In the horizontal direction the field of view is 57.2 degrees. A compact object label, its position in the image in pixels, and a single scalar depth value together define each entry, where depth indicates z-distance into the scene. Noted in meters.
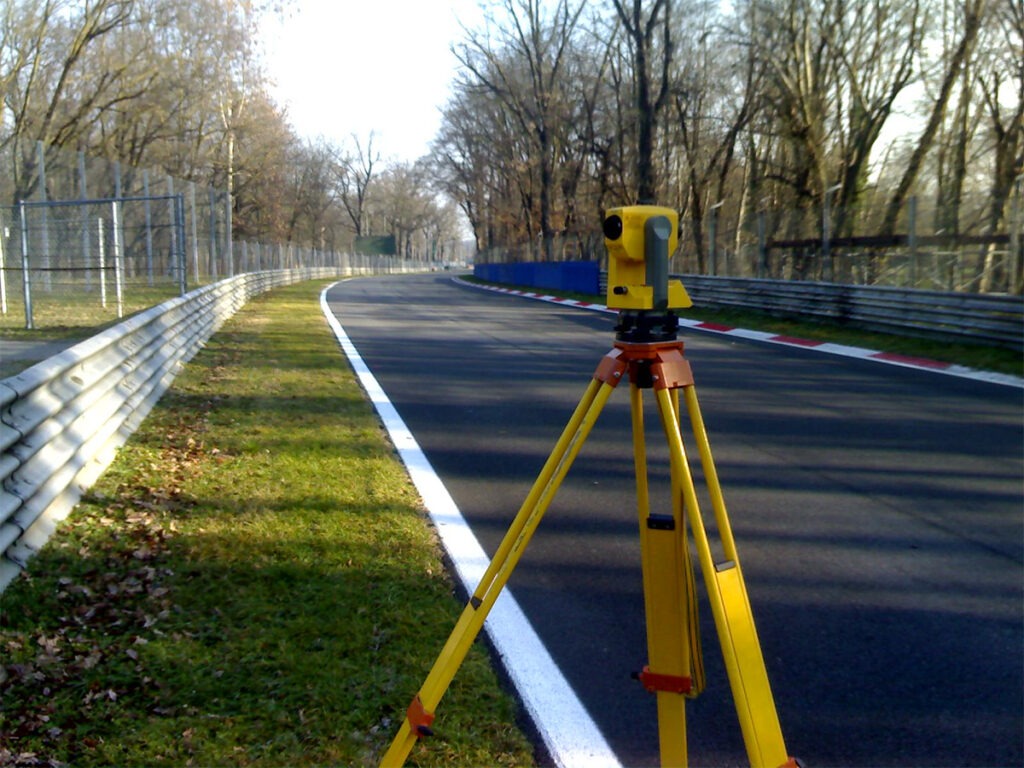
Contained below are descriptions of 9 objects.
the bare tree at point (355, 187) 112.25
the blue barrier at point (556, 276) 34.56
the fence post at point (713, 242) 24.42
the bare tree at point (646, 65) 30.34
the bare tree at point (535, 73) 43.12
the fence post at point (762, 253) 22.38
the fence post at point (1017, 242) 14.33
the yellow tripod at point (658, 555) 2.39
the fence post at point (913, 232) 17.16
